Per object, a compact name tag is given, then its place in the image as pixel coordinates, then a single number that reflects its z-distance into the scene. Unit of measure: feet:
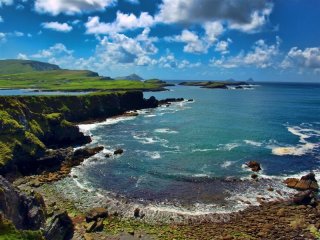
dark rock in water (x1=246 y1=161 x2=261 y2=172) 233.19
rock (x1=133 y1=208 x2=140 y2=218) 169.00
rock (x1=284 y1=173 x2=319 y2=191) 202.82
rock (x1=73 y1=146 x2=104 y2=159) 262.69
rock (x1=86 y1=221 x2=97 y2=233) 153.28
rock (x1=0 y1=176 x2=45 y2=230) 125.39
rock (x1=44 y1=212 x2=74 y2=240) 141.11
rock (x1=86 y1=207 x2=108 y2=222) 161.79
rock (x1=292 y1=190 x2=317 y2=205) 183.21
